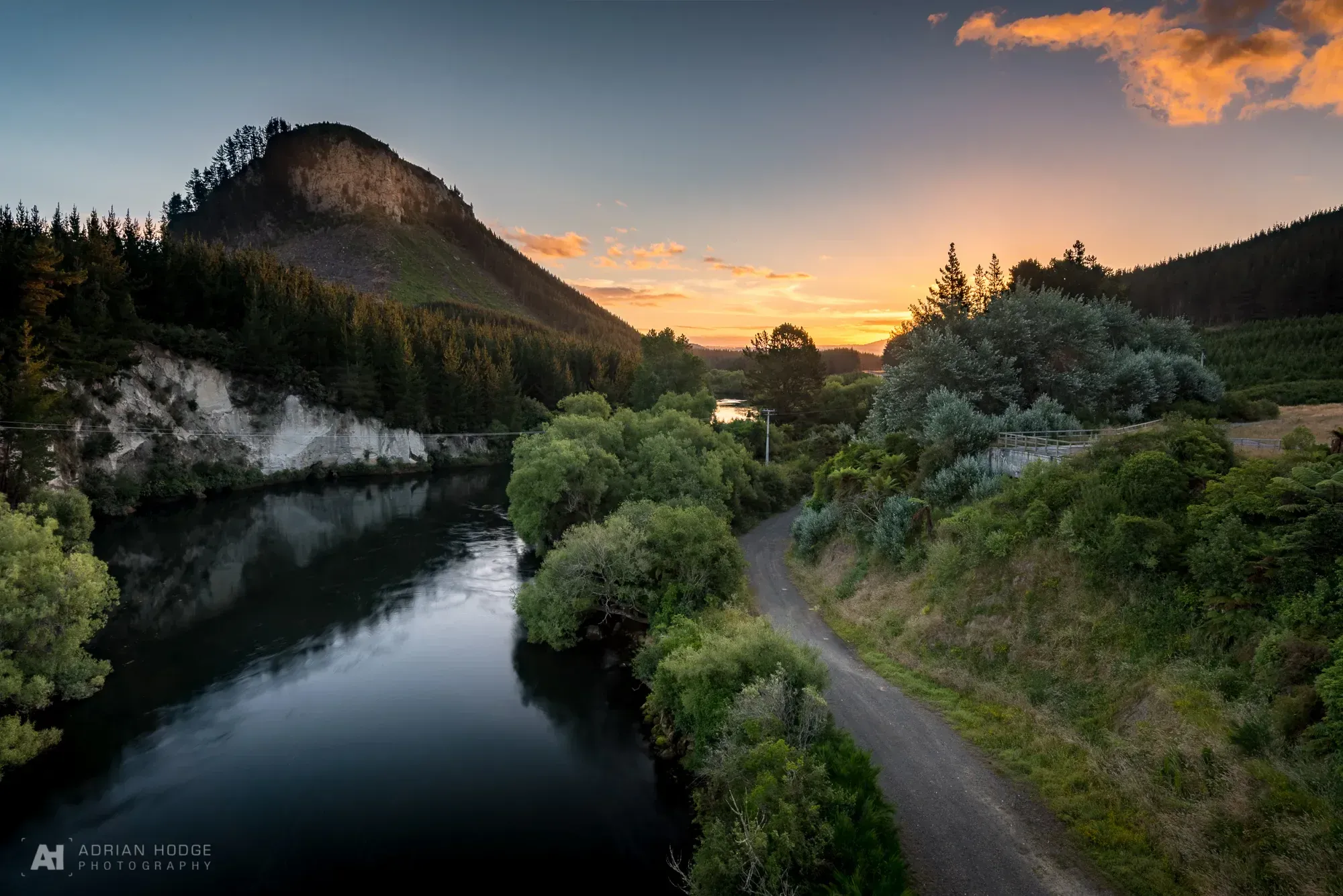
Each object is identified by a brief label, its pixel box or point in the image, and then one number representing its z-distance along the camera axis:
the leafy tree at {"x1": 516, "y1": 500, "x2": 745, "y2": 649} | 29.14
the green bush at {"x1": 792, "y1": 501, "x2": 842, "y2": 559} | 38.66
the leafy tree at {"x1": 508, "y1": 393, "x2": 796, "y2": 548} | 41.19
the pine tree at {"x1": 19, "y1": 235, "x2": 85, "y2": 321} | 51.78
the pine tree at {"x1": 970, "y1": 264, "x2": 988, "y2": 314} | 54.12
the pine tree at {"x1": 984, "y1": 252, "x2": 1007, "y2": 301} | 55.74
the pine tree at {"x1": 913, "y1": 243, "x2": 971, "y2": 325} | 50.93
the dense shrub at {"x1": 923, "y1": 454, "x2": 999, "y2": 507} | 31.67
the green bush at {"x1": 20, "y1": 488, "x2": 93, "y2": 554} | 35.75
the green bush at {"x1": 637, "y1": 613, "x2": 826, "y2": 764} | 18.94
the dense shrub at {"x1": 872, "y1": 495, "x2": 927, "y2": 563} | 30.78
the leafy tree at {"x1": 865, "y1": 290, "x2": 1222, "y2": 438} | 37.94
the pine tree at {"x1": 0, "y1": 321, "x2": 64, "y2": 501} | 44.62
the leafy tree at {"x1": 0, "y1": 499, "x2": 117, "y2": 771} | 21.77
